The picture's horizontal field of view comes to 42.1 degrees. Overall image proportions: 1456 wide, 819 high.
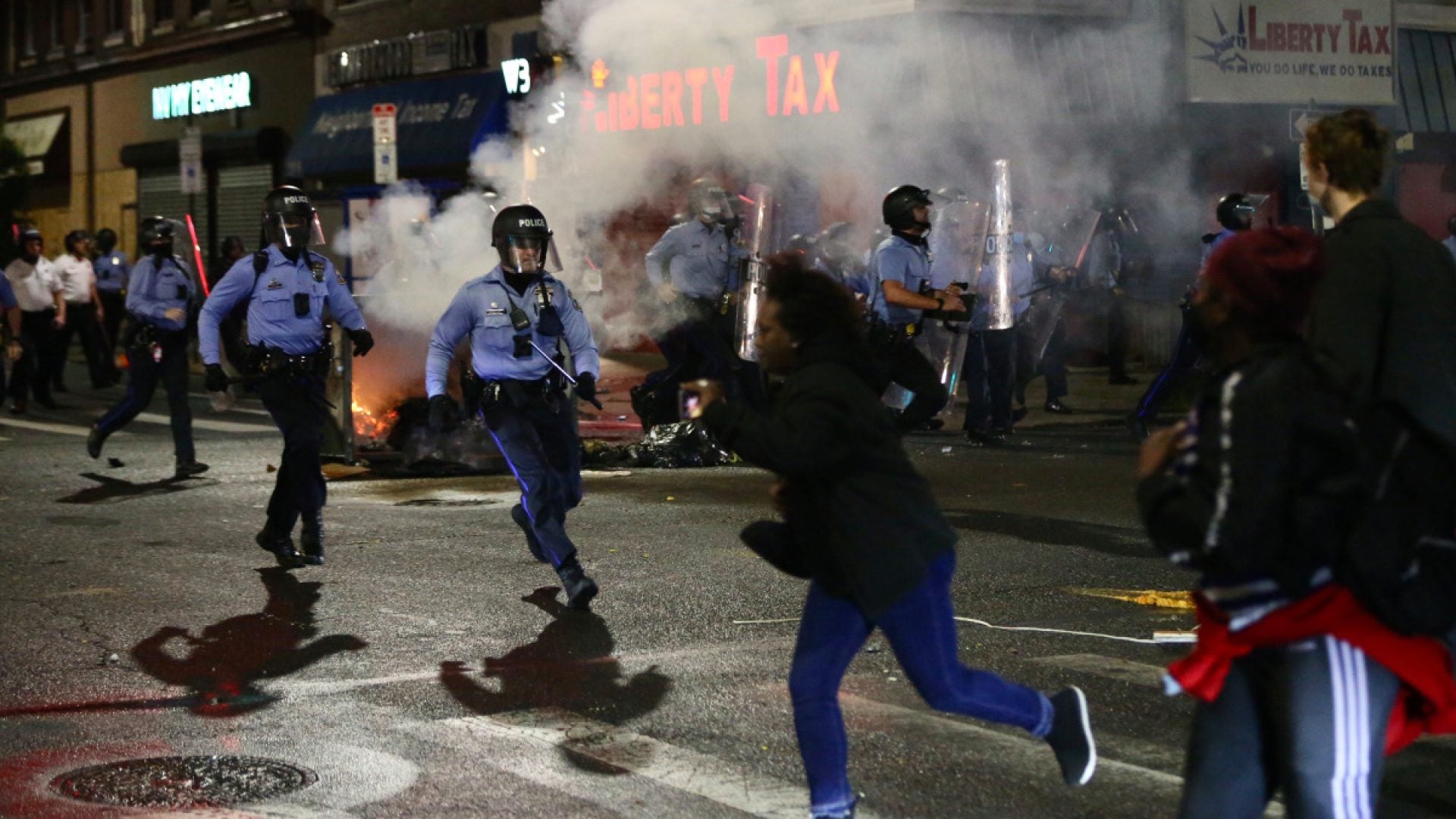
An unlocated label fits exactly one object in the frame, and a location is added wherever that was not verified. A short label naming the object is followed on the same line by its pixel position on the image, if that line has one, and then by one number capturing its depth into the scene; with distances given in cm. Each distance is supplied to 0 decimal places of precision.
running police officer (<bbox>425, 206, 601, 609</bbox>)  788
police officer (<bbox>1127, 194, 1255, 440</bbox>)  1181
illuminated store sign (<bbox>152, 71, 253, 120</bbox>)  3125
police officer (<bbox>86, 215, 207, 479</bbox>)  1259
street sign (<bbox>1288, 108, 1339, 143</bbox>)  1424
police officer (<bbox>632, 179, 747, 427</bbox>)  1254
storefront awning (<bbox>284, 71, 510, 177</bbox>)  2602
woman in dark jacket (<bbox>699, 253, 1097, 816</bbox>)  441
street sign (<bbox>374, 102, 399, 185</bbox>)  1712
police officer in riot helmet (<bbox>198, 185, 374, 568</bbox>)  873
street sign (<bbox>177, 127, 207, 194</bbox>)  2328
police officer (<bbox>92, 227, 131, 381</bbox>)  2050
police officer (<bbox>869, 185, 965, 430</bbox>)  1006
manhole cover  509
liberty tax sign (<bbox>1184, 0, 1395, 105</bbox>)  2016
